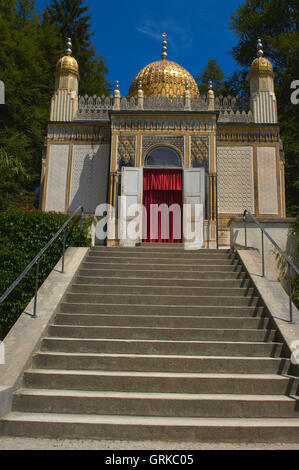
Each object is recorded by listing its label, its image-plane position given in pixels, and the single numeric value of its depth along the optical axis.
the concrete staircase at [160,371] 4.11
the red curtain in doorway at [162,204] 13.43
